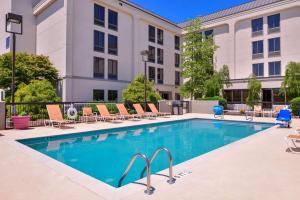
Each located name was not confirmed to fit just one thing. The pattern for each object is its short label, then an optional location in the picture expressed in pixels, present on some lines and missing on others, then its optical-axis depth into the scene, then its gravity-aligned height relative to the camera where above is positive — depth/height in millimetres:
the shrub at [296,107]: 17648 -446
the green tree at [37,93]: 15538 +488
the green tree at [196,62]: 27984 +4958
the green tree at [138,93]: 21419 +730
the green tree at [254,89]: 26472 +1459
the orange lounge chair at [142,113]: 17016 -963
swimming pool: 6164 -1785
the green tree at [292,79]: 22781 +2360
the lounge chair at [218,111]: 18531 -844
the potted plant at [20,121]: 10805 -1054
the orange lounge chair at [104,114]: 14611 -913
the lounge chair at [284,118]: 11797 -887
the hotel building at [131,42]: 22734 +7226
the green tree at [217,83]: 26797 +2312
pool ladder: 3700 -1431
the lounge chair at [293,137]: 6531 -1081
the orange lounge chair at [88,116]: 14016 -1006
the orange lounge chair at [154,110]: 18019 -777
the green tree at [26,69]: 21130 +2980
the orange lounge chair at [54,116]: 11602 -866
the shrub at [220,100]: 23242 +99
